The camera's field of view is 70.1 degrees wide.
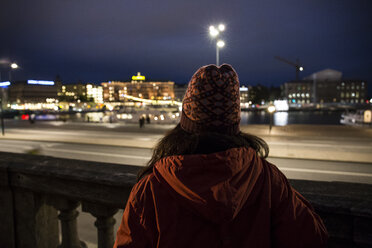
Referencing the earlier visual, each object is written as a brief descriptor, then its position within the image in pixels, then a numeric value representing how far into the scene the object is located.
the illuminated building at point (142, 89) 190.62
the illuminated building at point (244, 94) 195.12
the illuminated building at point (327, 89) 168.88
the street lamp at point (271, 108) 22.85
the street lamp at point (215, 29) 17.75
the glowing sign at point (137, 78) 190.80
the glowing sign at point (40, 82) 154.95
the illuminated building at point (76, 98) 186.61
